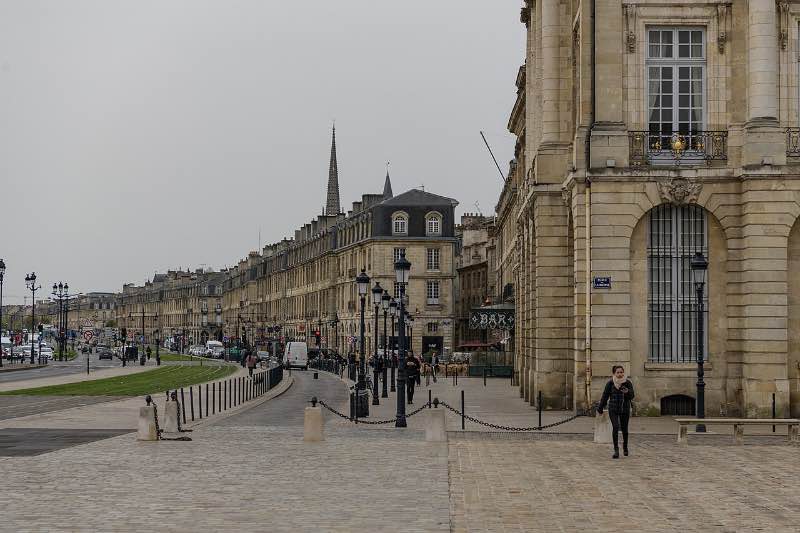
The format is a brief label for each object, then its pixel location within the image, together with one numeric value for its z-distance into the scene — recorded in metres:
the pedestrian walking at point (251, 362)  67.96
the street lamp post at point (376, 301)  40.32
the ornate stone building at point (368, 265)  107.75
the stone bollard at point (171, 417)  26.52
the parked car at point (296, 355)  90.62
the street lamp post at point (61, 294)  107.79
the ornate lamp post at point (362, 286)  39.81
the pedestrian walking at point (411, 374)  41.91
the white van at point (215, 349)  132.30
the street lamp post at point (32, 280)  102.04
